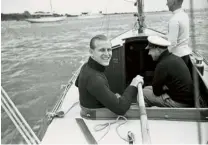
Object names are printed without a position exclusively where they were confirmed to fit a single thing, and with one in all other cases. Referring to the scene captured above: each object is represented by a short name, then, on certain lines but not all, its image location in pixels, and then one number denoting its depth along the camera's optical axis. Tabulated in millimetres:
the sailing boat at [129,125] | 1944
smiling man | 2059
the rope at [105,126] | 2098
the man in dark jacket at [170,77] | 2357
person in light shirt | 2947
